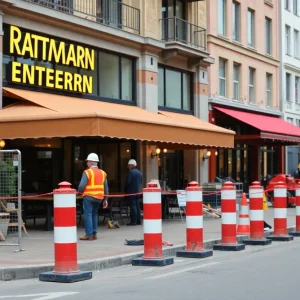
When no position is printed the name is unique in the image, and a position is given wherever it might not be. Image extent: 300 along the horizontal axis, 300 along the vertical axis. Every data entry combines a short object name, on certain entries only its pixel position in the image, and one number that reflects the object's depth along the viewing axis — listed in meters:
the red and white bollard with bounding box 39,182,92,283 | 9.86
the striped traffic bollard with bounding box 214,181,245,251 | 13.48
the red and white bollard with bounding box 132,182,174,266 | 11.38
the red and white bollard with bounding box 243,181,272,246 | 14.45
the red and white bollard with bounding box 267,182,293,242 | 15.25
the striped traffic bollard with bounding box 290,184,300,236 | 16.53
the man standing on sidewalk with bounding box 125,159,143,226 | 18.75
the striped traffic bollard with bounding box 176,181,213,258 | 12.30
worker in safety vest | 14.32
